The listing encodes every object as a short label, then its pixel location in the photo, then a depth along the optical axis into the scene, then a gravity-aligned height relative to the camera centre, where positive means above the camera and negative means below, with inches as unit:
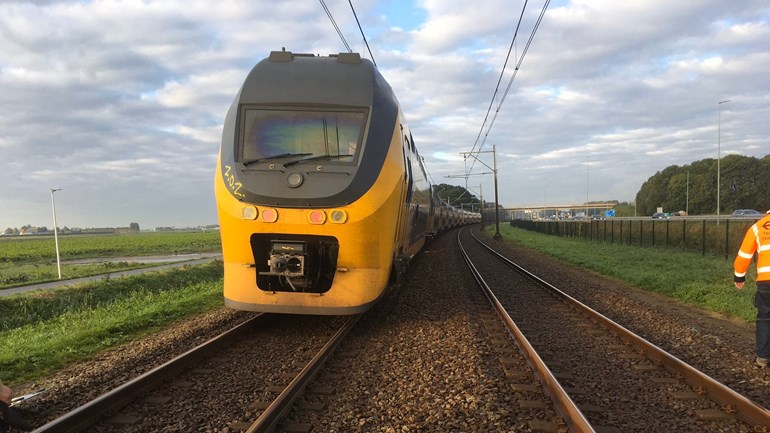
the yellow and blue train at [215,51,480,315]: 242.2 +6.2
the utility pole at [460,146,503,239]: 1520.7 +83.9
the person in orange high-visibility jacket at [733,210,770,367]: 220.1 -39.0
